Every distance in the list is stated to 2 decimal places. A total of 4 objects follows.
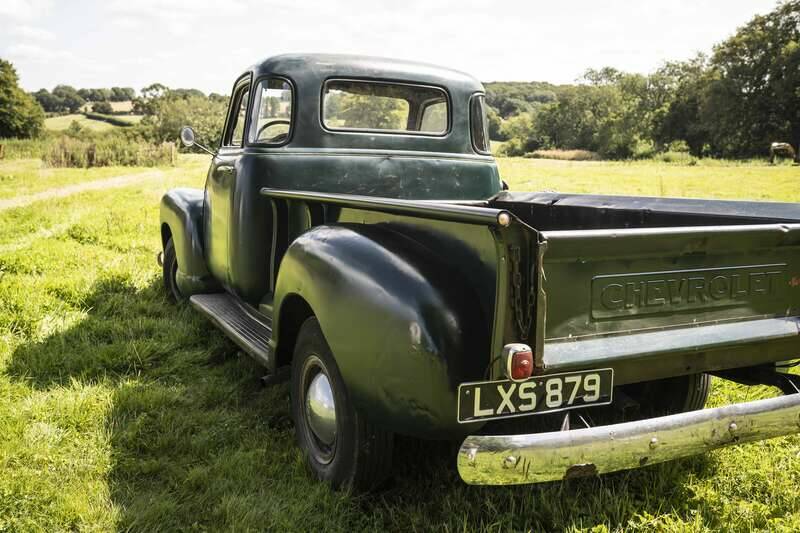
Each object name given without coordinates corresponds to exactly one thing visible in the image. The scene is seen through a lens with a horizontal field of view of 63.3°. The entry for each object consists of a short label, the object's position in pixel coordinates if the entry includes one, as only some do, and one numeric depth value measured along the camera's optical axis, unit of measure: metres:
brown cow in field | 33.52
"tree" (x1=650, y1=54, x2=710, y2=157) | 49.25
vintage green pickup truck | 1.82
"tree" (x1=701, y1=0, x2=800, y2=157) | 42.03
